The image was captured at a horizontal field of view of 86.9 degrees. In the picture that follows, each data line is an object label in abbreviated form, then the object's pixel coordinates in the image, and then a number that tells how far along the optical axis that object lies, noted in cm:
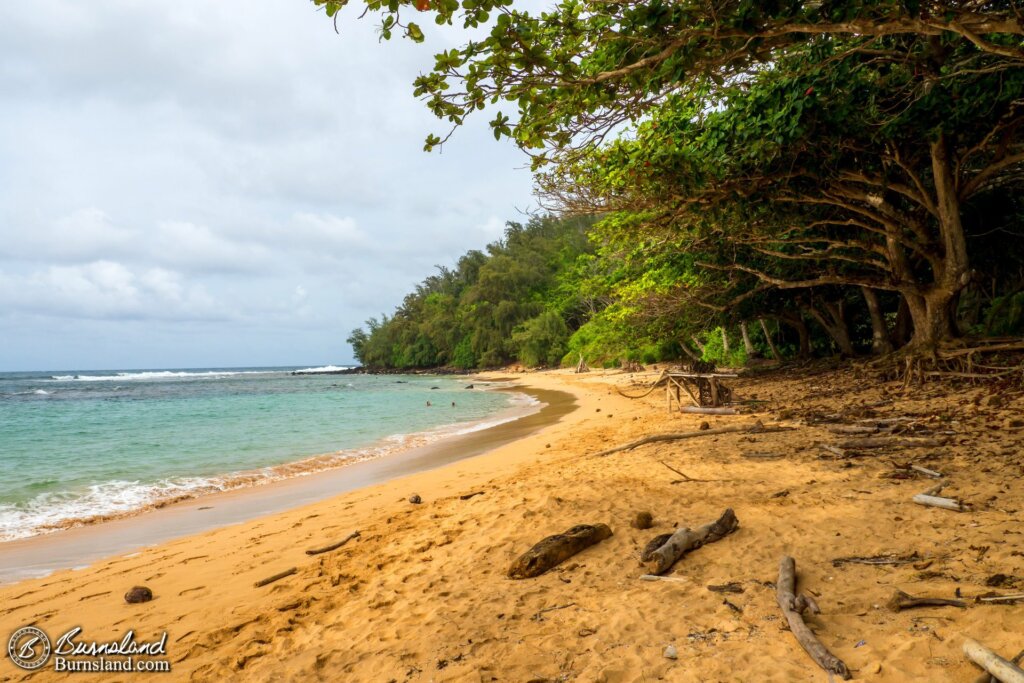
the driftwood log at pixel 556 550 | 412
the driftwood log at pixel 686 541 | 391
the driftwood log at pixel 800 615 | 258
